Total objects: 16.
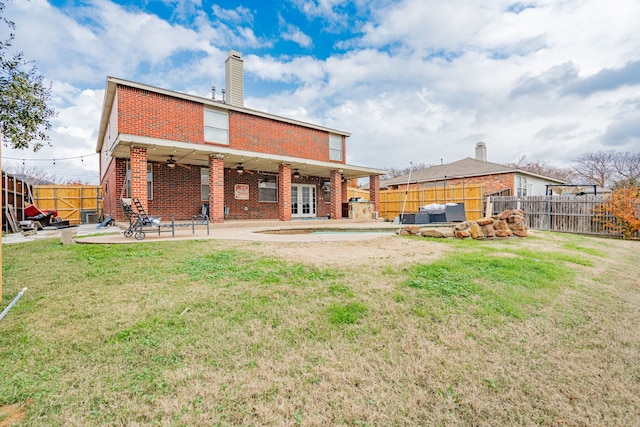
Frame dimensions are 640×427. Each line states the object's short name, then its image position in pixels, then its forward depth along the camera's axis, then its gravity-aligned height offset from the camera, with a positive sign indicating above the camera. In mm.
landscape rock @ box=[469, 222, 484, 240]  8281 -710
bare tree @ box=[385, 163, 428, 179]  51281 +6940
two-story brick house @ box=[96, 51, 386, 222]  11281 +2258
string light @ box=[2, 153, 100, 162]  21516 +4403
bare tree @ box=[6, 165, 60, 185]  33156 +4638
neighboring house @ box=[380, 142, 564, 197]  19781 +2210
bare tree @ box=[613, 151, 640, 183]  31000 +4519
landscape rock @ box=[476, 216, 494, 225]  8508 -438
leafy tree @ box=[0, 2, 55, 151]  6762 +2698
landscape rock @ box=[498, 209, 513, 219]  9018 -255
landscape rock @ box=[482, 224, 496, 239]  8438 -697
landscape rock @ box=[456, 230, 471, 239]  8305 -765
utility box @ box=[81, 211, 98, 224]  16859 -396
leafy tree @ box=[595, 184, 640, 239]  11875 -259
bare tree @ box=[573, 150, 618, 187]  32844 +4512
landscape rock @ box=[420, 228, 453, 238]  8344 -741
